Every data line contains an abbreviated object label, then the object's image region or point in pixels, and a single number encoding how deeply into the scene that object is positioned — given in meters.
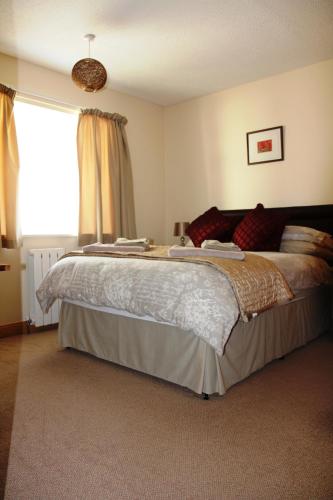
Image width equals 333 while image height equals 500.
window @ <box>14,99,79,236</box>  3.90
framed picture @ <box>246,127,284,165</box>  4.27
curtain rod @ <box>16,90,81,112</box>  3.80
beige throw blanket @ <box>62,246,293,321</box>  2.21
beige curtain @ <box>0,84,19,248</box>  3.56
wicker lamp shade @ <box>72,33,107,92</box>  3.10
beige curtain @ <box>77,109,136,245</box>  4.29
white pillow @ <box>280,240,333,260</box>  3.42
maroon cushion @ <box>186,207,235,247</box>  4.03
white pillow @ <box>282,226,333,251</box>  3.46
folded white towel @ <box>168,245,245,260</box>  2.59
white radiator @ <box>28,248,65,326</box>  3.78
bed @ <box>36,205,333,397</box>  2.19
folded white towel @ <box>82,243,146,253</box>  3.11
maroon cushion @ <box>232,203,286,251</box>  3.55
